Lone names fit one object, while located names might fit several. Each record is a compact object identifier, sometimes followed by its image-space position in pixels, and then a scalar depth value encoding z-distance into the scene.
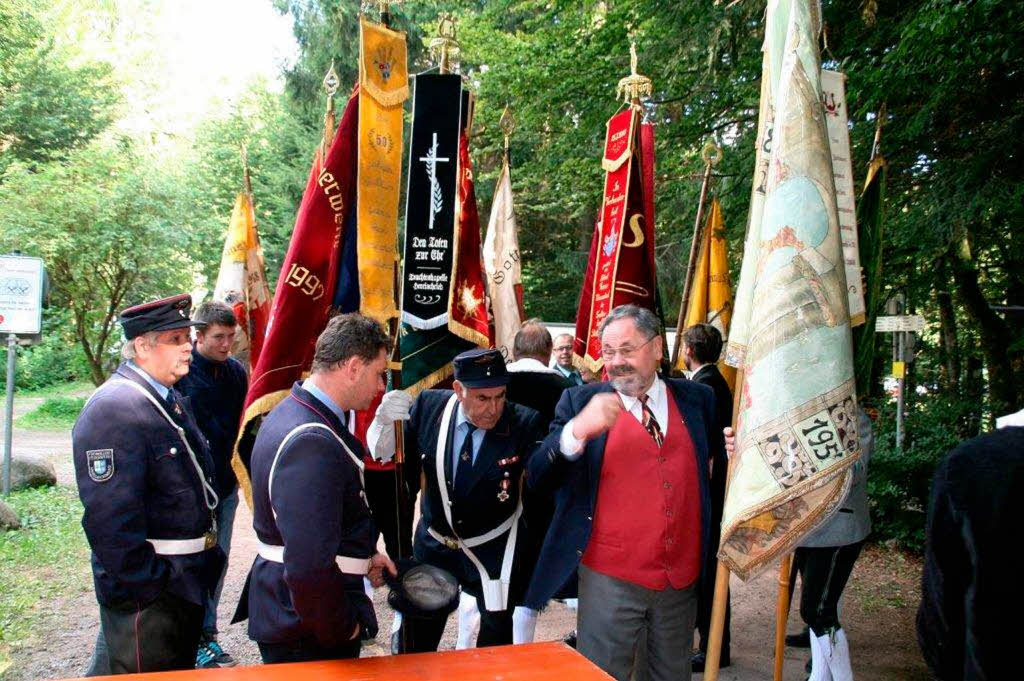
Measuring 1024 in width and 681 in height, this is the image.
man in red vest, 3.07
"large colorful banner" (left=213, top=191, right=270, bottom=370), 7.01
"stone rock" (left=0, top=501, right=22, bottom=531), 8.04
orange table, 2.23
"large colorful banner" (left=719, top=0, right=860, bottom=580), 2.85
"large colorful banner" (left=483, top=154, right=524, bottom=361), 7.41
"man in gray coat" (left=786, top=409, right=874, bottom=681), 3.89
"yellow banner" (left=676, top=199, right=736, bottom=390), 6.44
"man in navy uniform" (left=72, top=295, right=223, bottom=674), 2.84
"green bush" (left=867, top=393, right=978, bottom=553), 8.25
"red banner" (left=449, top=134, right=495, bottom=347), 4.28
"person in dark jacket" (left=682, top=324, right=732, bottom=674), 4.41
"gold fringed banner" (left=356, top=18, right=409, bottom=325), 3.97
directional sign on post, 8.59
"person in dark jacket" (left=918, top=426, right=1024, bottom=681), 1.90
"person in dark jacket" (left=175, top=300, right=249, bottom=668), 4.77
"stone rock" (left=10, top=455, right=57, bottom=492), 10.22
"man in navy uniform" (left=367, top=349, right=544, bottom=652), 3.55
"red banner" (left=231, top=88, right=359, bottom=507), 3.92
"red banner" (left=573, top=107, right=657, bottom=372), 4.65
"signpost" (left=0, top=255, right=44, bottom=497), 9.00
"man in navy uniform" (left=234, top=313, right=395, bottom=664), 2.35
